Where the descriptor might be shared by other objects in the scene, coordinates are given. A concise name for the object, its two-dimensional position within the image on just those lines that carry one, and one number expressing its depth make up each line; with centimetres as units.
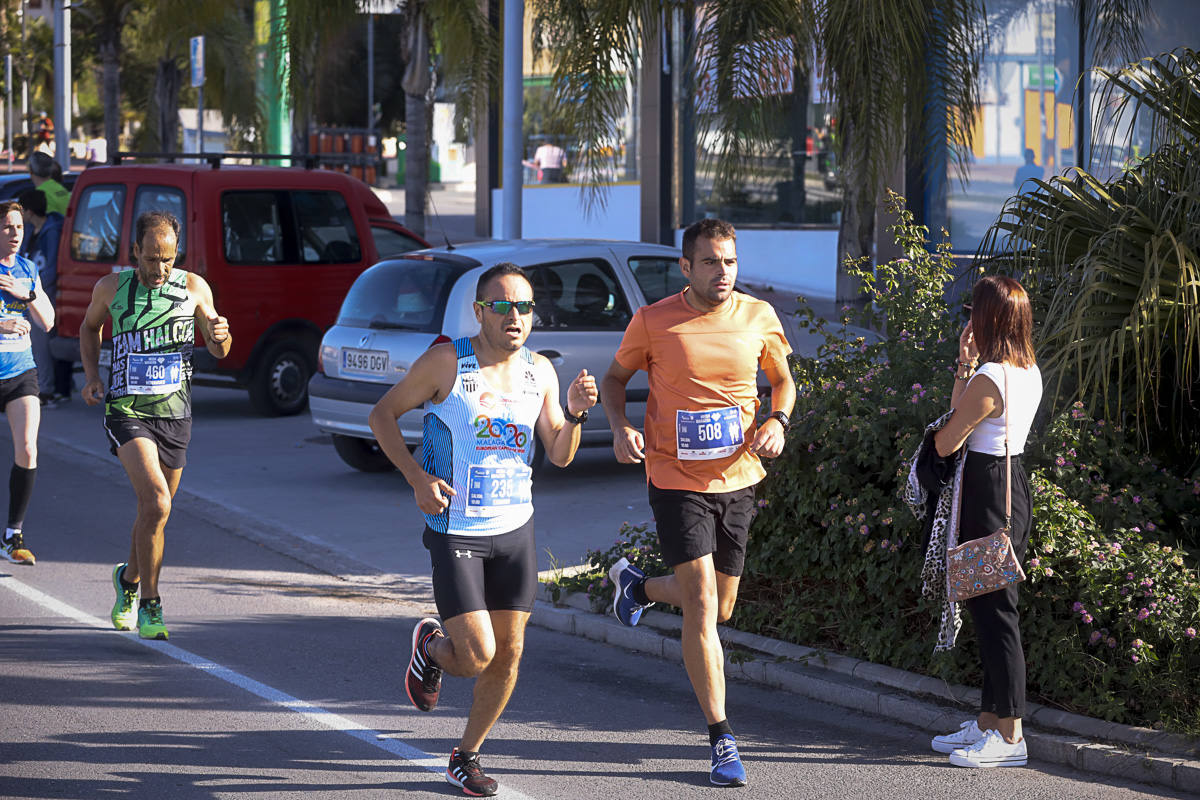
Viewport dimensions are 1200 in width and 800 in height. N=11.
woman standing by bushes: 1045
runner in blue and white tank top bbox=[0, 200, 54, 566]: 1644
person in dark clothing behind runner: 2733
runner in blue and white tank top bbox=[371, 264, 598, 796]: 970
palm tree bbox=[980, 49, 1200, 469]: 1276
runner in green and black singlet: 1360
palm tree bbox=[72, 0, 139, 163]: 5219
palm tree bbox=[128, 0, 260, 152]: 5269
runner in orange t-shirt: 1043
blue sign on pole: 4143
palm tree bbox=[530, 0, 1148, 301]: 1728
